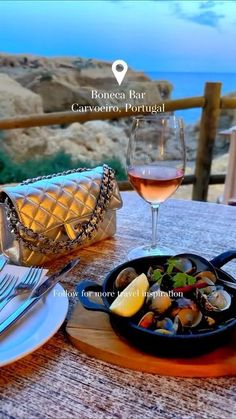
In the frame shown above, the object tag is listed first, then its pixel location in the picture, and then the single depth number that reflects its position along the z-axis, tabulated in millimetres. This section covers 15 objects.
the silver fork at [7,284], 491
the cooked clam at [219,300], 423
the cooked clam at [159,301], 417
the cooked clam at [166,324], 400
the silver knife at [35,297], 434
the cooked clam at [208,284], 442
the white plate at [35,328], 395
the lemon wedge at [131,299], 415
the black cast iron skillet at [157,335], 385
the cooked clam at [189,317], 405
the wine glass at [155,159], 646
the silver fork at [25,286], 481
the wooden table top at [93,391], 347
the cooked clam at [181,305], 412
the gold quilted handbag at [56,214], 599
